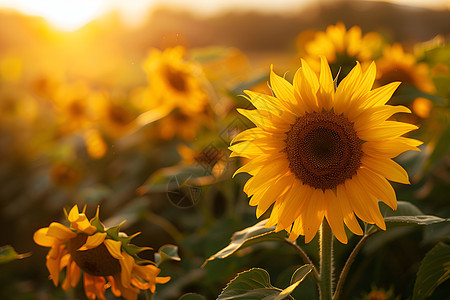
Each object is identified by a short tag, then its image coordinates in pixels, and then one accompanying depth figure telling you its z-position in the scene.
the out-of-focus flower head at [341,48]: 1.65
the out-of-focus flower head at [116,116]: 2.65
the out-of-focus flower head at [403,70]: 1.75
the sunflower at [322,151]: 0.80
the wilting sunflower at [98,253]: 0.87
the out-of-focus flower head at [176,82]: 2.17
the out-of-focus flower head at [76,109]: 3.23
